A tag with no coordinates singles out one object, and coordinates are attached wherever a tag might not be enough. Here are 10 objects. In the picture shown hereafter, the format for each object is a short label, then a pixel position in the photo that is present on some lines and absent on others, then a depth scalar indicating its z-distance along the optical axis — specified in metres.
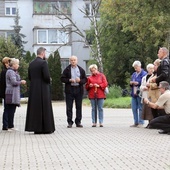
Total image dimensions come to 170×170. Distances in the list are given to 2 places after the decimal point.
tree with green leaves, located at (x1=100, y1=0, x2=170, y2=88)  42.83
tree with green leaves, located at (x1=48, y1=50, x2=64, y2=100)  44.67
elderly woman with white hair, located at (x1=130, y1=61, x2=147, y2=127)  14.51
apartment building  48.61
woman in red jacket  14.71
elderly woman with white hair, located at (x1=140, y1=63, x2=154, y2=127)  13.79
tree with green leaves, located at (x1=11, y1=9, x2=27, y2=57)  47.69
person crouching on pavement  12.21
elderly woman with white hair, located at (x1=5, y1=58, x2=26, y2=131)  13.39
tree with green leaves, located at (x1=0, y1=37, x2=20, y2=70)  40.42
